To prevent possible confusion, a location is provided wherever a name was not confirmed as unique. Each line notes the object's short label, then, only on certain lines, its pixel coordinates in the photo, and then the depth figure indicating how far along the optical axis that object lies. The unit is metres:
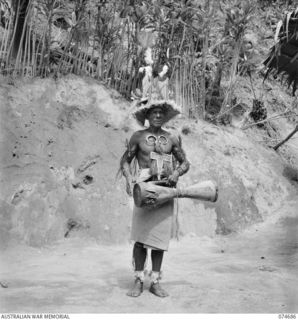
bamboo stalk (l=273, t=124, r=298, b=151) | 9.69
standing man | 4.34
